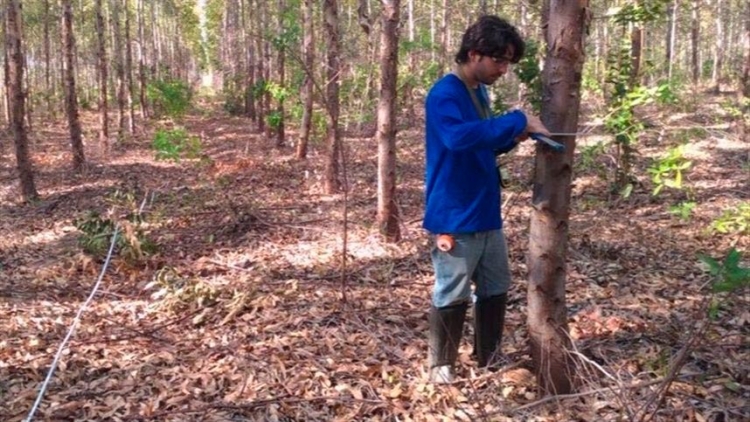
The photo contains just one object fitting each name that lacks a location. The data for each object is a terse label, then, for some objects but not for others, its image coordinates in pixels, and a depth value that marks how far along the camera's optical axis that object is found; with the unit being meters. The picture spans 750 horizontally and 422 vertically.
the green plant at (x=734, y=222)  5.66
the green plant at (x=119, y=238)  5.88
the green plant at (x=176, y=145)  9.86
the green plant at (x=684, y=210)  5.57
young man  2.79
